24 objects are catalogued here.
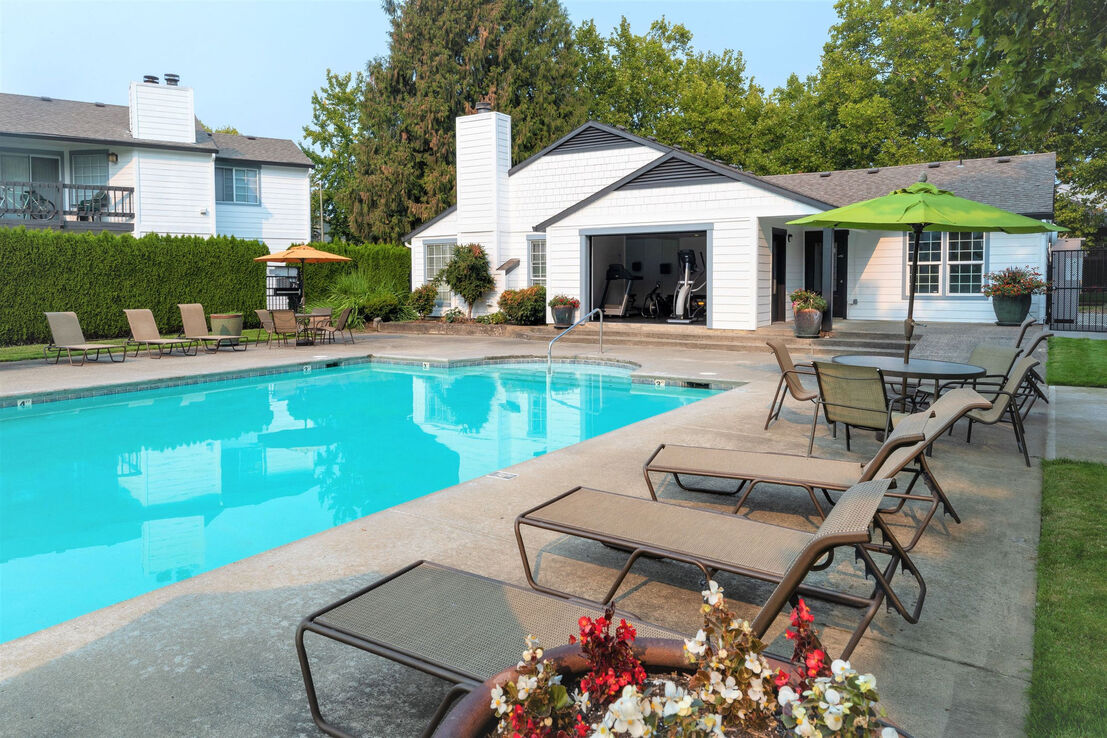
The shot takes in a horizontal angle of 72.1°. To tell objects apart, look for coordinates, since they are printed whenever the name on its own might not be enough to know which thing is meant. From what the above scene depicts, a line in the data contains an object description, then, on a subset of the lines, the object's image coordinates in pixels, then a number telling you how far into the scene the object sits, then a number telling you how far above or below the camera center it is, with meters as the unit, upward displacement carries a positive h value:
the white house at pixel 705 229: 16.30 +2.25
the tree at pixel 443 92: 29.45 +8.98
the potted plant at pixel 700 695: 1.27 -0.69
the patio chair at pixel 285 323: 16.11 -0.08
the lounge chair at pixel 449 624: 2.23 -0.98
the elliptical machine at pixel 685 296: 18.39 +0.61
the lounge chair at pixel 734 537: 2.31 -0.92
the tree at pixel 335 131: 39.34 +9.94
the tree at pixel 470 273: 20.12 +1.24
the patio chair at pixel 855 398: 5.77 -0.60
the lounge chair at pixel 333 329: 16.45 -0.21
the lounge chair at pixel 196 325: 15.22 -0.13
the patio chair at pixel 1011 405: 5.77 -0.65
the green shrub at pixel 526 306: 18.97 +0.35
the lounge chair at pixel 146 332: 14.11 -0.26
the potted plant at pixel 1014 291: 15.12 +0.62
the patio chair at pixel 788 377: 6.99 -0.52
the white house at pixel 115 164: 20.83 +4.53
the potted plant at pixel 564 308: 18.11 +0.29
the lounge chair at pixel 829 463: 3.53 -0.83
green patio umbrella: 6.55 +0.95
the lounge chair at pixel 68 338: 13.13 -0.35
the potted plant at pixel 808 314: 14.60 +0.14
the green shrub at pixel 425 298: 21.22 +0.60
